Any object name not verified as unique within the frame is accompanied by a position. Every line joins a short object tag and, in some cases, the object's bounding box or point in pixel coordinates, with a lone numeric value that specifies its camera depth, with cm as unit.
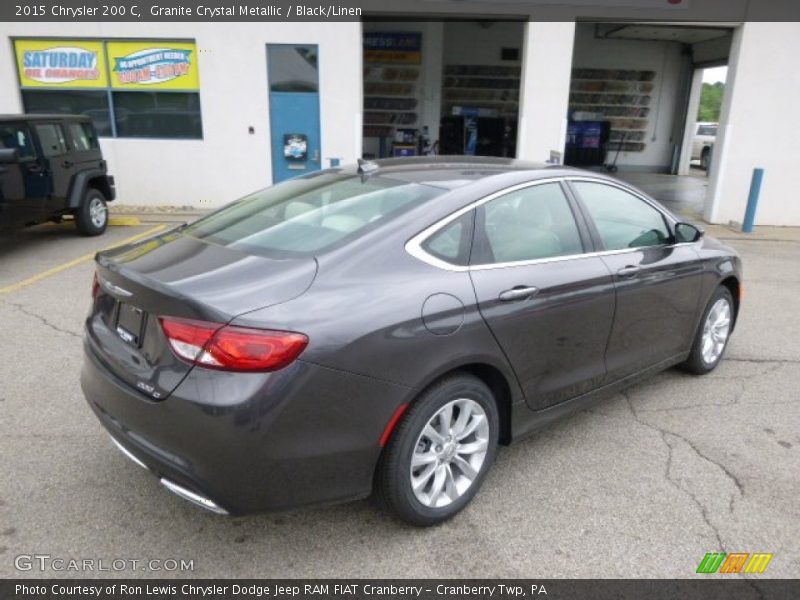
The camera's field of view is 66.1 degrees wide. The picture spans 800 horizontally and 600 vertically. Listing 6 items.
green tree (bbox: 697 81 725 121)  6220
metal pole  1026
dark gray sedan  222
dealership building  1045
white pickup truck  2453
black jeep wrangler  726
